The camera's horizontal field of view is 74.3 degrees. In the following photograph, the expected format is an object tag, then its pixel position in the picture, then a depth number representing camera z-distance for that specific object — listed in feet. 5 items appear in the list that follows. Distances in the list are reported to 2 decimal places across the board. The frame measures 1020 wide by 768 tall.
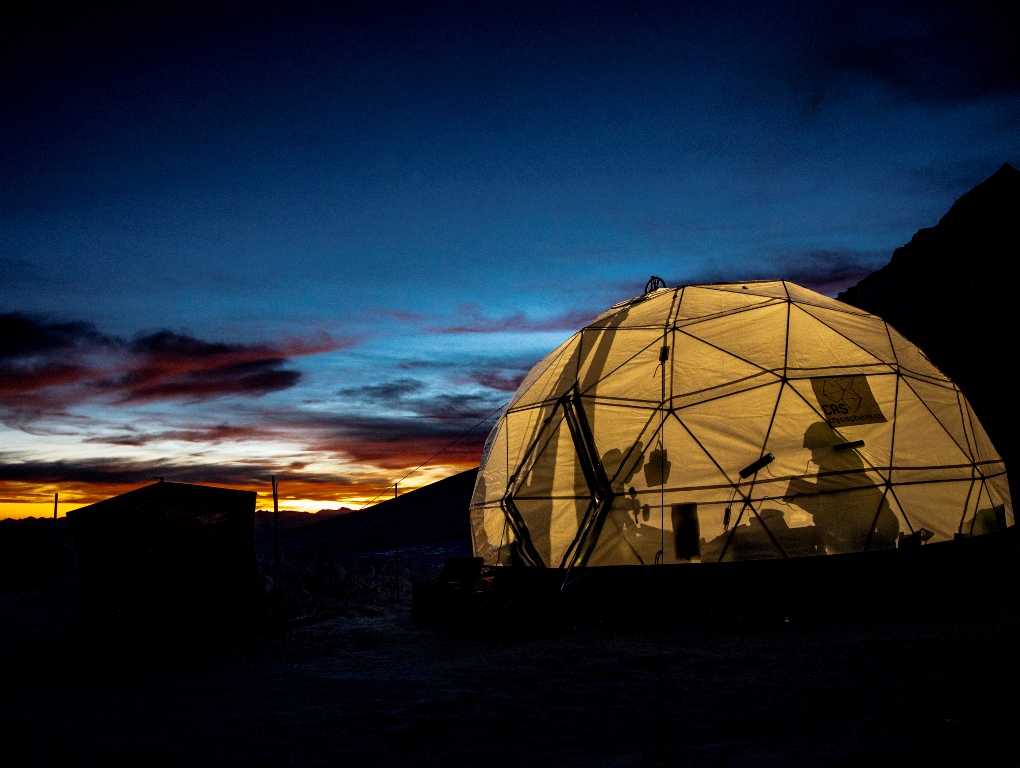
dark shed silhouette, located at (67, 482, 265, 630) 40.98
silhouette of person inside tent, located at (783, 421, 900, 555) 37.29
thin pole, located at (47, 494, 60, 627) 44.75
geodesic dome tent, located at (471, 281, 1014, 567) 38.50
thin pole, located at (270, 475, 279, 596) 47.22
